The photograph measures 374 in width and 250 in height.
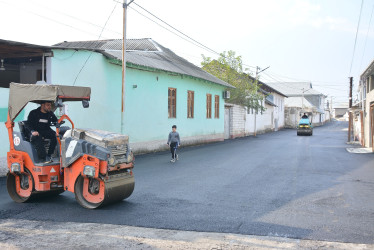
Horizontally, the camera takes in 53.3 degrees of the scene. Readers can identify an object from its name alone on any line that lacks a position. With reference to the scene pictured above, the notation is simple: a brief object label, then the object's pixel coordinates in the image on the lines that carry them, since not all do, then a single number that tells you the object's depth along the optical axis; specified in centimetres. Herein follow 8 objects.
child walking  1557
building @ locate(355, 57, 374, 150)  2155
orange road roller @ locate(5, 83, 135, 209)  726
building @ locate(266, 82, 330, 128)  7496
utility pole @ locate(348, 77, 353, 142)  3533
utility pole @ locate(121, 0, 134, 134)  1570
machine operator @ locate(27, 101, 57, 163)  780
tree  3578
